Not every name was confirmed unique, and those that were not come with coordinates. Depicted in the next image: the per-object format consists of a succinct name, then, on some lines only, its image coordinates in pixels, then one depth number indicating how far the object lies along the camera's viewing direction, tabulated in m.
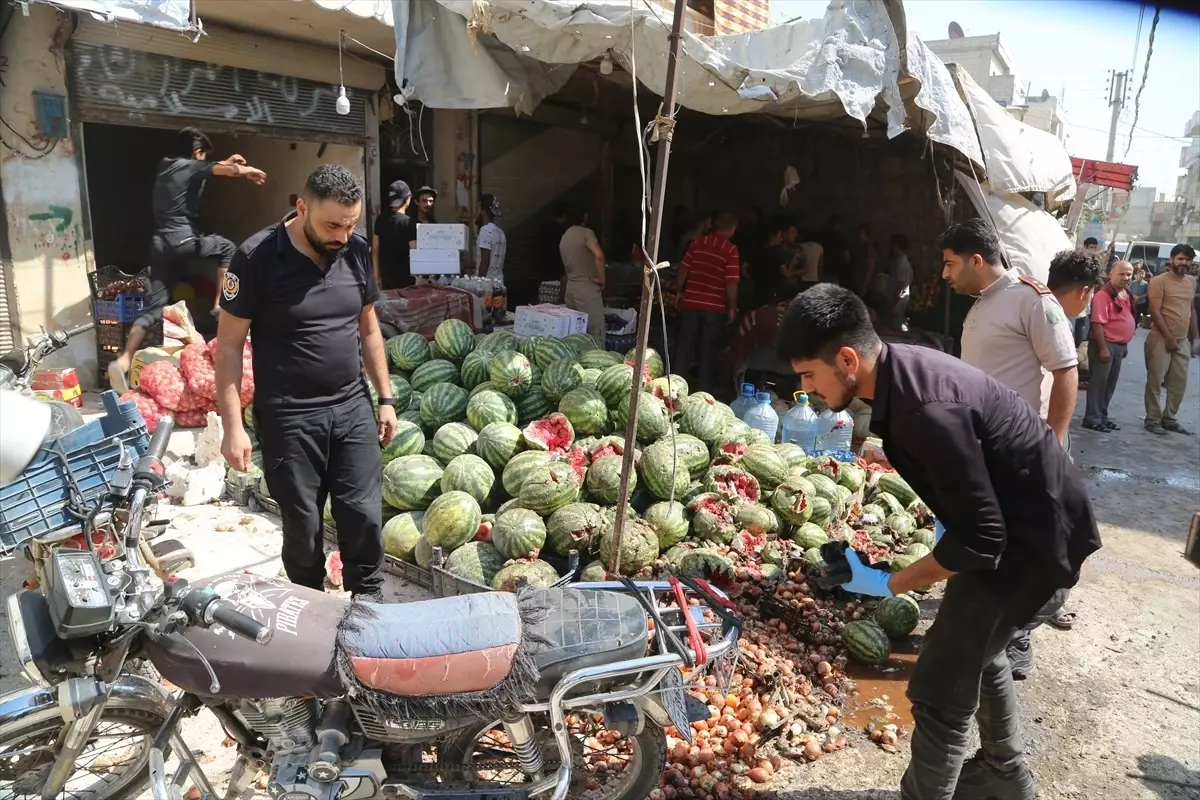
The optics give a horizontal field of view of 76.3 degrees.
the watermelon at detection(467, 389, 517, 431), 5.05
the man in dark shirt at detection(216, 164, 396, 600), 3.03
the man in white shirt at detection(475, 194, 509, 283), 8.96
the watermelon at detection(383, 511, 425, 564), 4.37
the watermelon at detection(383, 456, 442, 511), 4.58
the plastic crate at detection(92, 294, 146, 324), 7.07
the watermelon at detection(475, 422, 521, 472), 4.73
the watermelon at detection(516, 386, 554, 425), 5.38
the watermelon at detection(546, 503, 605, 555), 4.11
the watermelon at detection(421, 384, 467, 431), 5.29
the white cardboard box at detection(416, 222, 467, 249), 7.76
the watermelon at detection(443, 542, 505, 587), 4.00
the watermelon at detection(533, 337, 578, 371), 5.87
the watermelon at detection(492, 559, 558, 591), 3.84
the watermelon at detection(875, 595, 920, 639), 4.06
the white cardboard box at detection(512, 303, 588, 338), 6.95
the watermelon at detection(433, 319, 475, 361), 6.08
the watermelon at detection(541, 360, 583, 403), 5.39
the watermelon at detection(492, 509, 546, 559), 4.05
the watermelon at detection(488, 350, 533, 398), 5.40
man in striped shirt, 7.68
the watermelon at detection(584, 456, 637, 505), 4.38
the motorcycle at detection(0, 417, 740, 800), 2.08
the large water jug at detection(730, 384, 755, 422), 6.33
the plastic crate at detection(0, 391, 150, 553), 2.95
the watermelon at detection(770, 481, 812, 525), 4.58
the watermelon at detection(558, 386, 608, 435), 5.03
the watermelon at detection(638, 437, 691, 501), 4.55
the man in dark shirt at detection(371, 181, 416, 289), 8.23
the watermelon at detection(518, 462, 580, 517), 4.23
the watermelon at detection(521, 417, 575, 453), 4.79
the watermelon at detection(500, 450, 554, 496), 4.48
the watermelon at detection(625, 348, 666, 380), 5.87
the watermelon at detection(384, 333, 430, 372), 5.98
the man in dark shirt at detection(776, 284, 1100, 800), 2.16
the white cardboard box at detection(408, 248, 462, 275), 7.78
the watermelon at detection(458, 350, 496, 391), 5.68
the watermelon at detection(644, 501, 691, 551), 4.34
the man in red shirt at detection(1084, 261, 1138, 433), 8.87
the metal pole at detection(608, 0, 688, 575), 3.13
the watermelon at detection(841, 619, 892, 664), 3.86
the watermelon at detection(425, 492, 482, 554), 4.19
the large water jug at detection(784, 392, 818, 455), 6.18
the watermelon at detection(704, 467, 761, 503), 4.68
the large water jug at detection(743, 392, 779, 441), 6.05
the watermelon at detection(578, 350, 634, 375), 5.80
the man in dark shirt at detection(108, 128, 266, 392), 6.48
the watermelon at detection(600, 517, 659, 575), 4.01
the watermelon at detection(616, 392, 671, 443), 4.91
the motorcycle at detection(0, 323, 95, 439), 3.30
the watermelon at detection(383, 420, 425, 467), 4.86
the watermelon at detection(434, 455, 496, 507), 4.50
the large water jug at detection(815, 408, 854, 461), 6.21
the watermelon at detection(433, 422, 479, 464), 4.91
